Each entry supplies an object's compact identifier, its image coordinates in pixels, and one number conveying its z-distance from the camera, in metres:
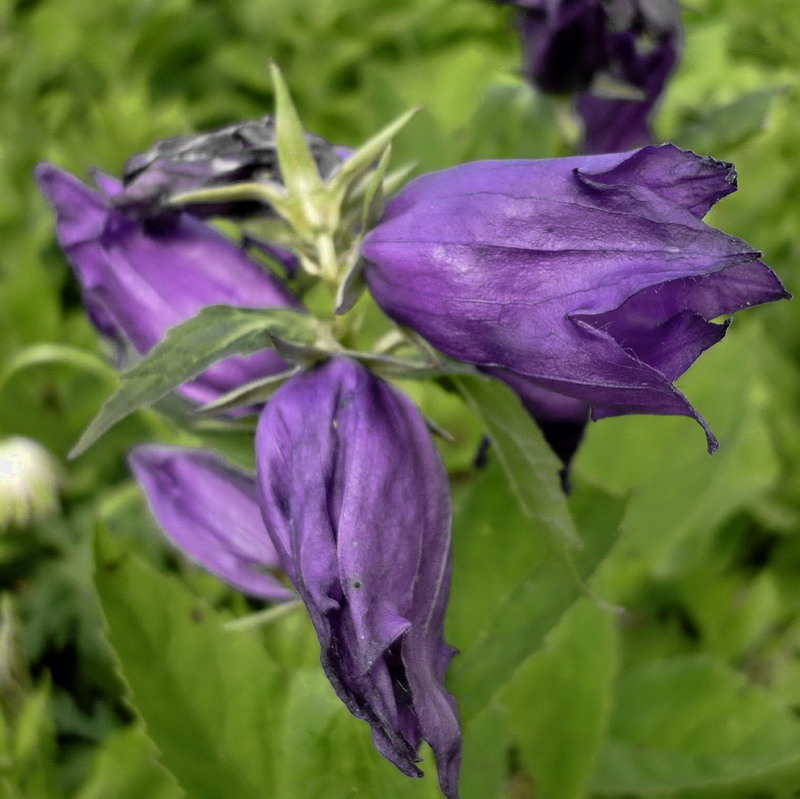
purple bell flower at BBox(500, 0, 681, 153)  0.29
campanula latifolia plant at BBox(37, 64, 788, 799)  0.22
